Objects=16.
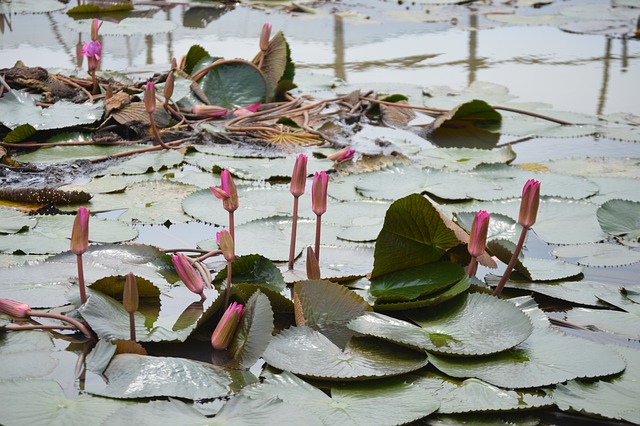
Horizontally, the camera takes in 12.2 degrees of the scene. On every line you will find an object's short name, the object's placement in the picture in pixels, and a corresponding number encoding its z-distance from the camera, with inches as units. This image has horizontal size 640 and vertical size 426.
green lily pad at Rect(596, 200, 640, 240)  214.7
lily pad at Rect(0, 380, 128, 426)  184.3
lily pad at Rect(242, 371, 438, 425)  185.5
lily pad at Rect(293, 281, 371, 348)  195.1
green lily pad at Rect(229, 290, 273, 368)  191.2
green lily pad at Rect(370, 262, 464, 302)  197.7
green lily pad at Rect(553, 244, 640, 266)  209.2
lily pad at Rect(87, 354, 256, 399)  187.2
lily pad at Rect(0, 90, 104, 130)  248.7
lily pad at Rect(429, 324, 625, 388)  189.9
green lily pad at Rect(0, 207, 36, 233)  212.3
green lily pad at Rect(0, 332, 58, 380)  189.3
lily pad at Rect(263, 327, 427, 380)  189.4
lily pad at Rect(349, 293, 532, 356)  192.1
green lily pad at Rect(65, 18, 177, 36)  435.7
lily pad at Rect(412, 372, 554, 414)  187.1
